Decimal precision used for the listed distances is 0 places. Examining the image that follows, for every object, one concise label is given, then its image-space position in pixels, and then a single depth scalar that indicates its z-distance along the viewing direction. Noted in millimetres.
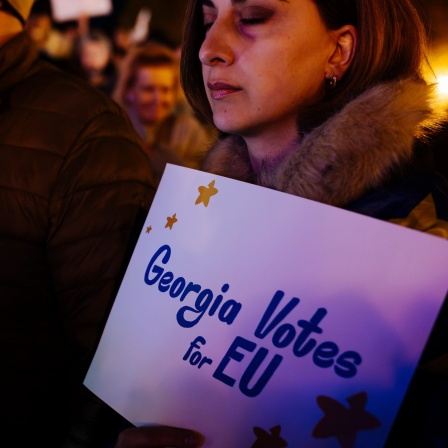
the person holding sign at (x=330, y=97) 1006
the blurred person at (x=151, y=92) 3938
